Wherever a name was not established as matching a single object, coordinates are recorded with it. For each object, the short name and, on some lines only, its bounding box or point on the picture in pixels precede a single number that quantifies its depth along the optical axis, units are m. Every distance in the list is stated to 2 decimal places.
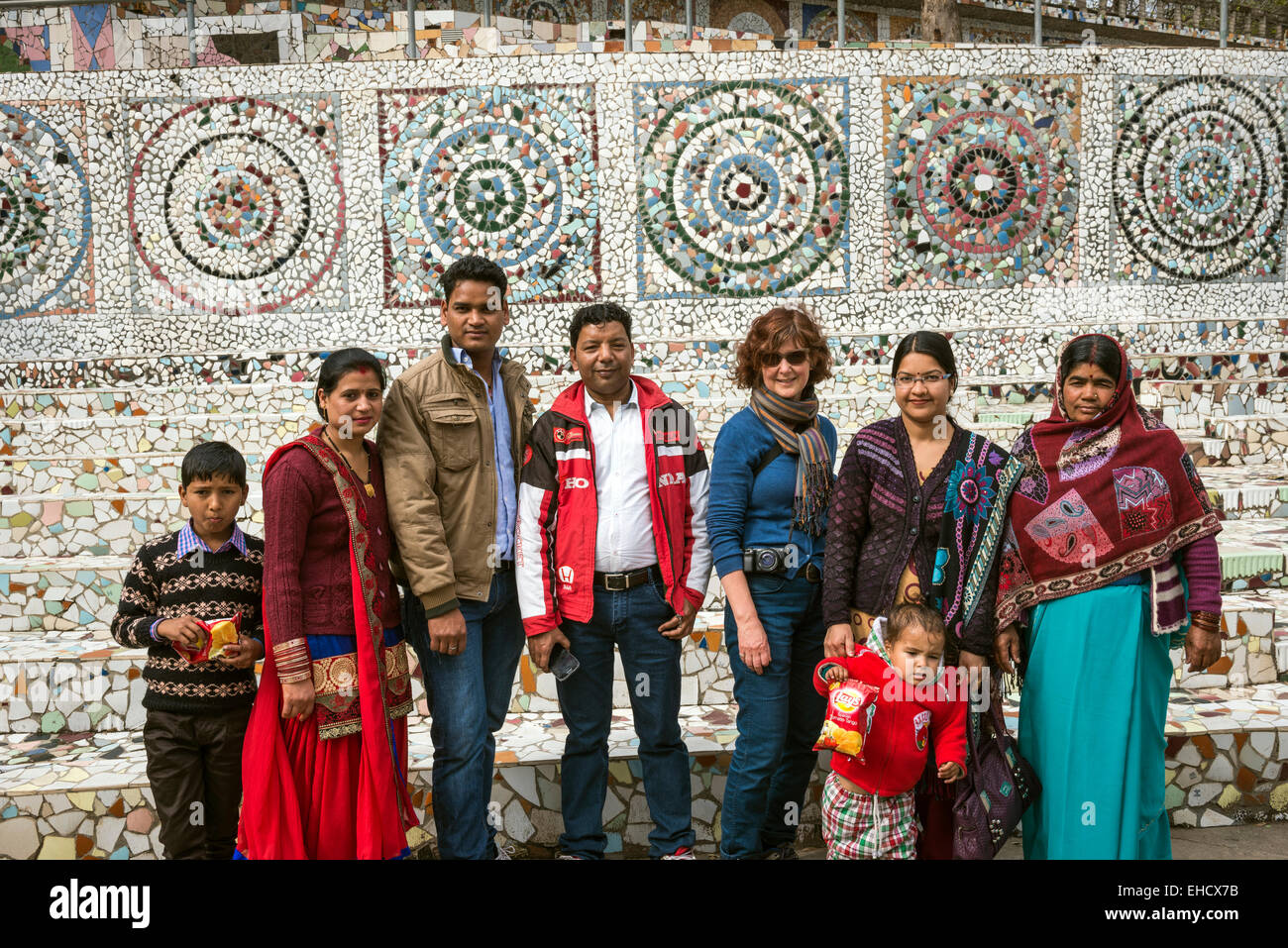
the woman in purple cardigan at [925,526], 2.60
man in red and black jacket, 2.80
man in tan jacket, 2.69
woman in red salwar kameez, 2.52
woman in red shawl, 2.64
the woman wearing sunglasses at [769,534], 2.79
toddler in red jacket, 2.49
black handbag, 2.54
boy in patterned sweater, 2.69
